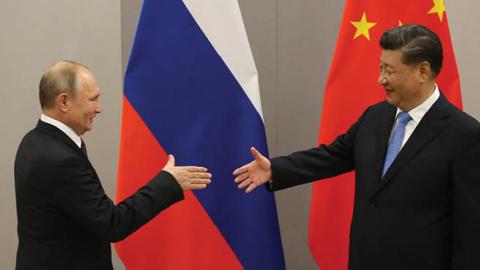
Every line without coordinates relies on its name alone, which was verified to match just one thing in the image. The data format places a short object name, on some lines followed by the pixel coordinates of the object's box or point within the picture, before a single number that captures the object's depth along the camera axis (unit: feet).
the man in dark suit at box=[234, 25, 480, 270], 15.08
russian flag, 16.51
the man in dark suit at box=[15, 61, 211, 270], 15.05
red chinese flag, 16.96
